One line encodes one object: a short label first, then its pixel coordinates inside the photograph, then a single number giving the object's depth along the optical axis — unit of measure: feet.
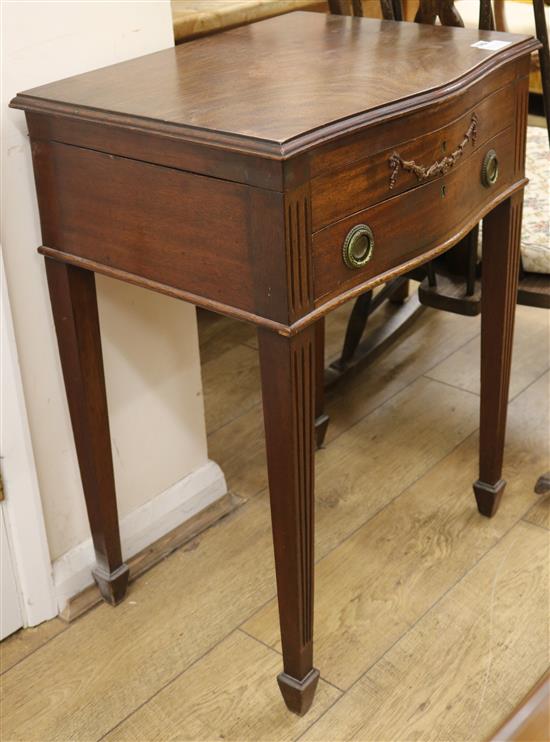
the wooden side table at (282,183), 3.66
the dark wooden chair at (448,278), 5.22
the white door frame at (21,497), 4.73
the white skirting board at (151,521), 5.46
